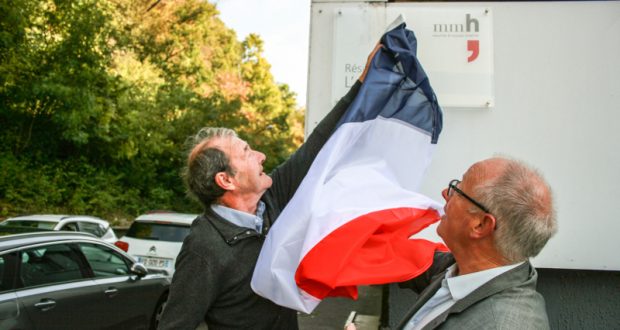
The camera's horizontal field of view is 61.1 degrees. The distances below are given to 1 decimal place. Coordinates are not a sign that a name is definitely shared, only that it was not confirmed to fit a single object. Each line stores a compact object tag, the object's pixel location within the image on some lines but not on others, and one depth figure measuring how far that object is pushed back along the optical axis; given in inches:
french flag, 82.3
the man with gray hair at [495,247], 63.6
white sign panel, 136.6
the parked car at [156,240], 375.2
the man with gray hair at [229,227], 88.2
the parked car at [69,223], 415.9
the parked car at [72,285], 193.2
